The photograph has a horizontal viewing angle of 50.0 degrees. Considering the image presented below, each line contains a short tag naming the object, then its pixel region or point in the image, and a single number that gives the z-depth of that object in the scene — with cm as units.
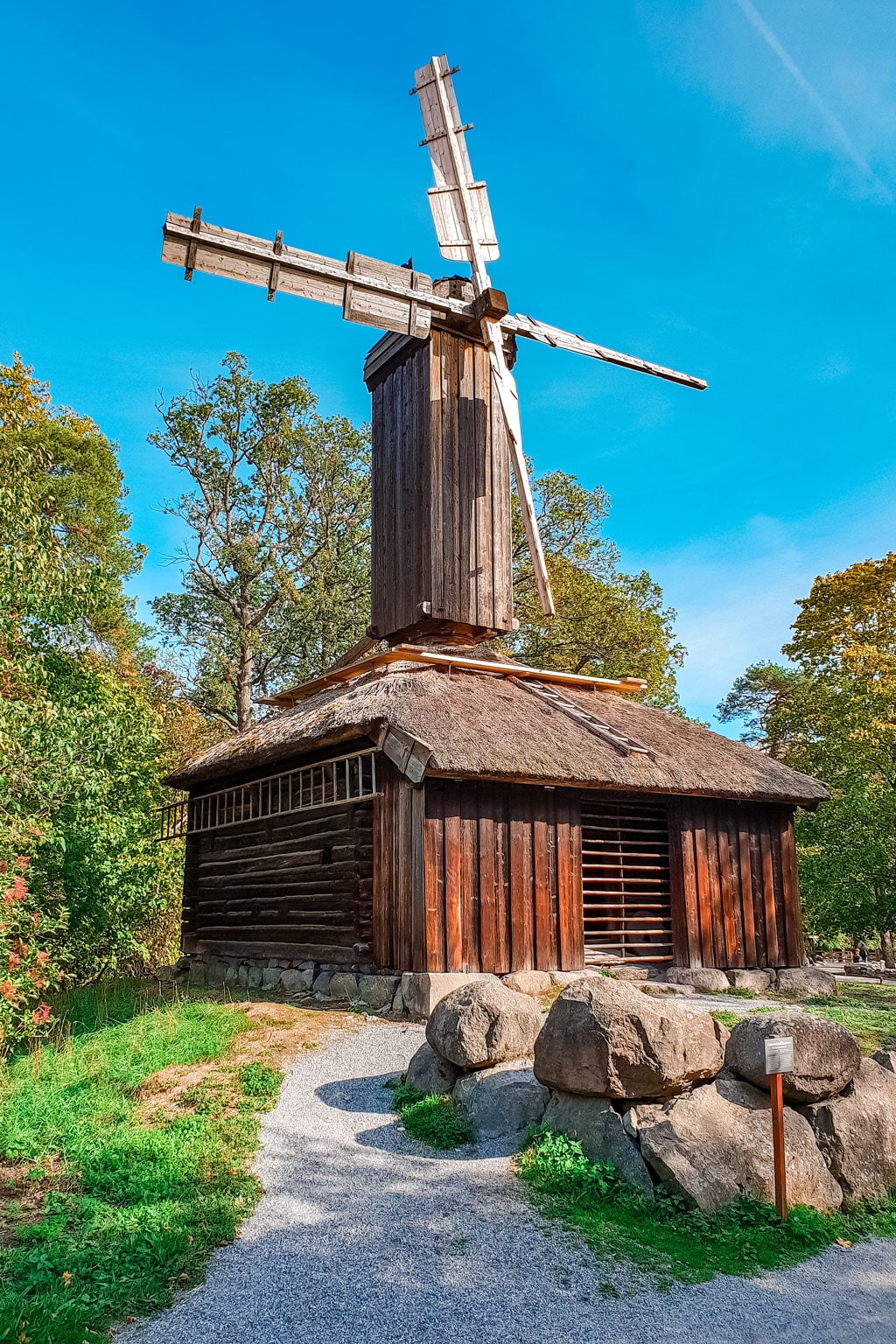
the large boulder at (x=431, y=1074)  744
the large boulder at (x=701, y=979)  1325
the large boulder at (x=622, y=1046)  607
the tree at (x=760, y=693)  3472
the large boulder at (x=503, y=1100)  673
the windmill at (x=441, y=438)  1434
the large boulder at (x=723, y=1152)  569
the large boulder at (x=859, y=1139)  609
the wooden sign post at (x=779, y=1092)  557
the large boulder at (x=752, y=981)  1368
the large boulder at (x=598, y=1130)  587
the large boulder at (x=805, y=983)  1373
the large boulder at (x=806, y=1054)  632
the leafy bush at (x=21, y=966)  838
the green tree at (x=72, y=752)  1012
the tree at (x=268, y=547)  2548
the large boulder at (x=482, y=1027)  721
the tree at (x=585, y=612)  2616
